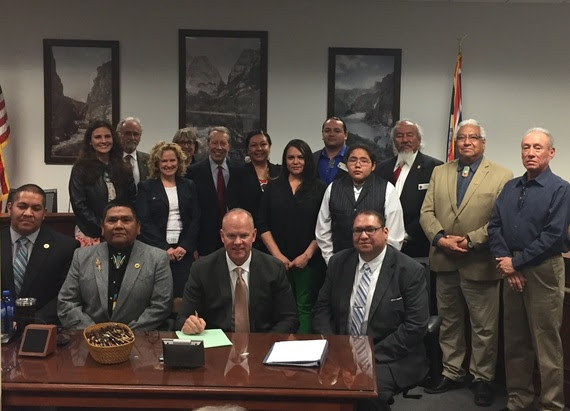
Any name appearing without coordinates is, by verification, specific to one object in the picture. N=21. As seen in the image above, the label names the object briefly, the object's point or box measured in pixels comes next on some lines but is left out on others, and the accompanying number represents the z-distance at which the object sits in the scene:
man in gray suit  3.08
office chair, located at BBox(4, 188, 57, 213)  5.36
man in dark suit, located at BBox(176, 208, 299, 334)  3.01
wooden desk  2.04
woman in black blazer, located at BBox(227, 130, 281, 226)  4.35
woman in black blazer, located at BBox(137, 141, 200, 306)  4.03
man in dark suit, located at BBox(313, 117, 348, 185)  4.49
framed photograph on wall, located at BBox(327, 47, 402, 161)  6.16
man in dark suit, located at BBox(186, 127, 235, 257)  4.41
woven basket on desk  2.24
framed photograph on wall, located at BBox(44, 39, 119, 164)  6.18
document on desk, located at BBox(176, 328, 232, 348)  2.52
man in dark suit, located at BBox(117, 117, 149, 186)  4.75
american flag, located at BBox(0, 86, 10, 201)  5.86
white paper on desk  2.25
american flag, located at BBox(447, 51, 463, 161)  6.01
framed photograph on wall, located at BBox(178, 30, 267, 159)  6.18
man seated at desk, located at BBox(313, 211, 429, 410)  2.93
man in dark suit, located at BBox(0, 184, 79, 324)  3.30
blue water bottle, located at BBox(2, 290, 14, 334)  2.60
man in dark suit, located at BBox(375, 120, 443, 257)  4.20
